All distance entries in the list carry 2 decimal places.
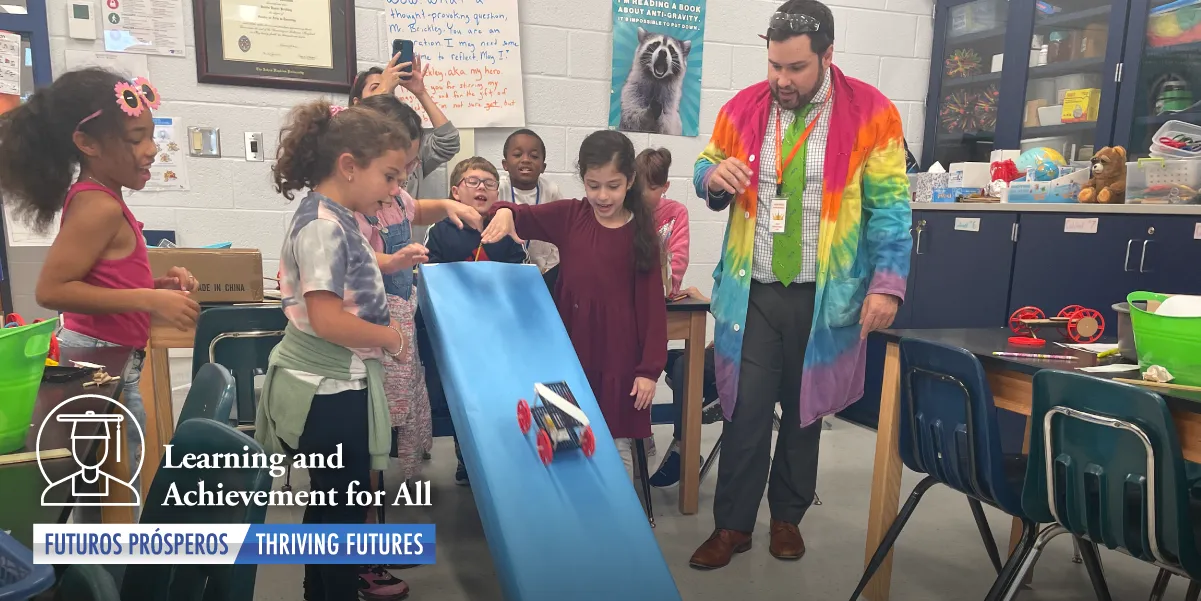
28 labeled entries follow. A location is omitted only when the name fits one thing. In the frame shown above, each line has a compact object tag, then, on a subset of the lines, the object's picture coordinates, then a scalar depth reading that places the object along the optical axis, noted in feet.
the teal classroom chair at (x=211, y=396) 3.97
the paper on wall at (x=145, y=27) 9.52
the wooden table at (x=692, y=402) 8.34
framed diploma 9.94
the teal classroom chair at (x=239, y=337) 6.36
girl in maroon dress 6.91
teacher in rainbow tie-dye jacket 6.56
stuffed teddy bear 9.57
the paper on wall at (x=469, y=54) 10.67
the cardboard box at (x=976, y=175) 11.71
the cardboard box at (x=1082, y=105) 11.15
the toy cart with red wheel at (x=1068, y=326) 5.86
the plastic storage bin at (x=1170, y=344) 4.51
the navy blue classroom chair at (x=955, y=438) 5.10
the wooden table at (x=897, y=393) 5.26
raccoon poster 11.75
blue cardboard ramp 5.03
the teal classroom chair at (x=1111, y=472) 4.14
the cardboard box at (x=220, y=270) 7.30
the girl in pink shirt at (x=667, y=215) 9.82
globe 10.54
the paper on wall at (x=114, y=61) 9.52
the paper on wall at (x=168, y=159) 9.95
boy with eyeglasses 7.55
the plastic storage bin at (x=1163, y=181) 8.89
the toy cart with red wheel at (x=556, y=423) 5.60
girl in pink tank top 4.80
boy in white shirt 9.05
